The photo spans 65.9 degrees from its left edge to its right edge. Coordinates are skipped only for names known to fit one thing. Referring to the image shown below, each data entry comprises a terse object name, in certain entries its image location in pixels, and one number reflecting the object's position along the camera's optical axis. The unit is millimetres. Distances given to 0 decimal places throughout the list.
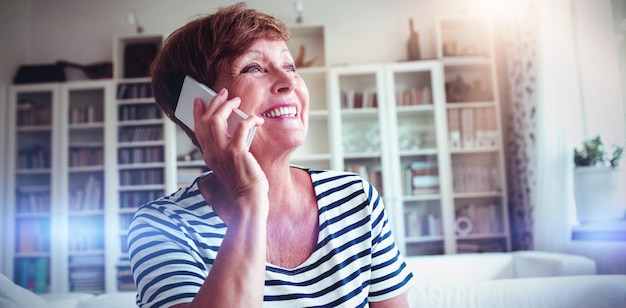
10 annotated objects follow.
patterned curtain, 2602
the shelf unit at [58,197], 2953
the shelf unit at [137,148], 2994
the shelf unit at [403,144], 2881
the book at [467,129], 2912
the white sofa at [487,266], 1676
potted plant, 1841
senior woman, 538
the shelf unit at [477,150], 2889
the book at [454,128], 2910
